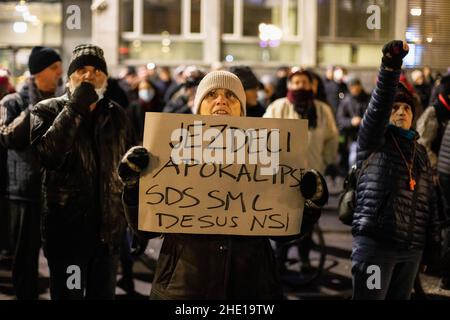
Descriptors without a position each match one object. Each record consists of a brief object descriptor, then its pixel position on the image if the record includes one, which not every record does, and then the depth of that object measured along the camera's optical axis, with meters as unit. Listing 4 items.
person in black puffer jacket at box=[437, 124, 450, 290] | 7.12
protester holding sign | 3.46
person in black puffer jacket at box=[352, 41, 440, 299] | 4.56
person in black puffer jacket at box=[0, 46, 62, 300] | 5.53
